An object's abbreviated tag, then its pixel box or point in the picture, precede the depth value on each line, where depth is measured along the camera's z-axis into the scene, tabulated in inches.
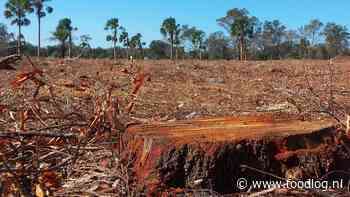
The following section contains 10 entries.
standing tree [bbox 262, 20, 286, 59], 2358.5
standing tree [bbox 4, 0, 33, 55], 1814.7
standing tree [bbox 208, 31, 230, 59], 2327.8
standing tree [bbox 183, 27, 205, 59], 2315.5
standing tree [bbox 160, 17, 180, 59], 2133.4
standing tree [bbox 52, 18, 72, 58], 2050.8
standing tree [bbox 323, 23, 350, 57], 2188.7
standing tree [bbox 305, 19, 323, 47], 2084.8
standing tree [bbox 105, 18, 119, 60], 2155.1
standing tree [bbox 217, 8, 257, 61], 2096.5
